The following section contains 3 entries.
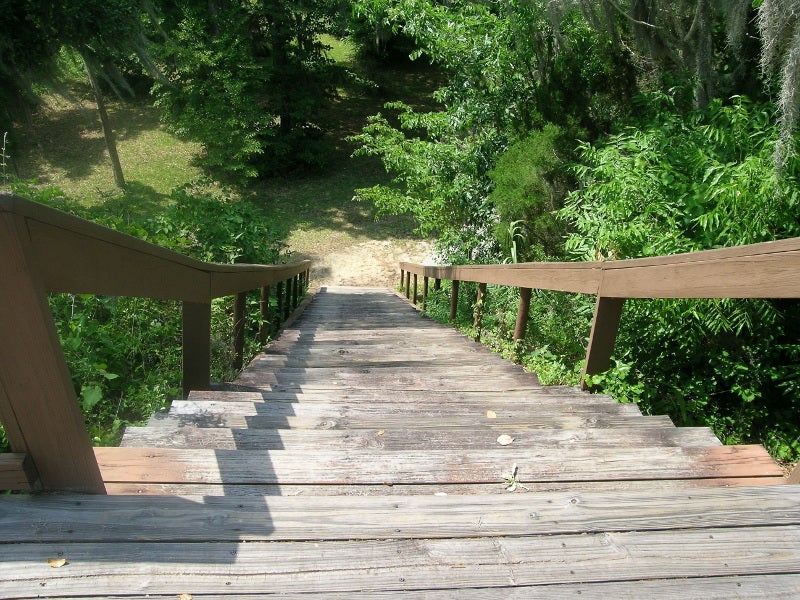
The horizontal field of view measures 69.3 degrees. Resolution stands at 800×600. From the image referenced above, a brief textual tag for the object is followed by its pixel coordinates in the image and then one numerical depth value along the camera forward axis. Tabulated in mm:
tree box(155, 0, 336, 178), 17219
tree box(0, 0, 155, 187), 9844
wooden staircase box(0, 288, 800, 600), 1298
